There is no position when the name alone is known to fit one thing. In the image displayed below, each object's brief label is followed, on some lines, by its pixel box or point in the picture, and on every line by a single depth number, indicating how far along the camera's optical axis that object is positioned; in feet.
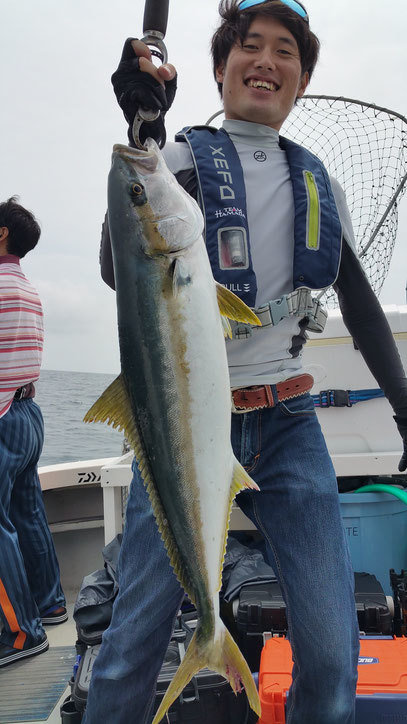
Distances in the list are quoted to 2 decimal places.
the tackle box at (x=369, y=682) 7.46
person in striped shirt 12.92
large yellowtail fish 5.06
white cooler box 13.92
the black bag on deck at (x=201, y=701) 8.38
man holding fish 5.12
